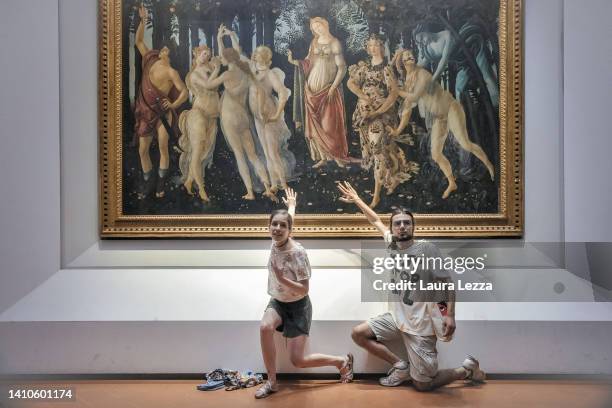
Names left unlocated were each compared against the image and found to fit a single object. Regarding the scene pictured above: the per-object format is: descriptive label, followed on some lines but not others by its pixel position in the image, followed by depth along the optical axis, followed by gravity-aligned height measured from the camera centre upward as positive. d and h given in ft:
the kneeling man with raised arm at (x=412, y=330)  15.55 -4.22
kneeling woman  15.57 -3.34
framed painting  18.35 +2.86
